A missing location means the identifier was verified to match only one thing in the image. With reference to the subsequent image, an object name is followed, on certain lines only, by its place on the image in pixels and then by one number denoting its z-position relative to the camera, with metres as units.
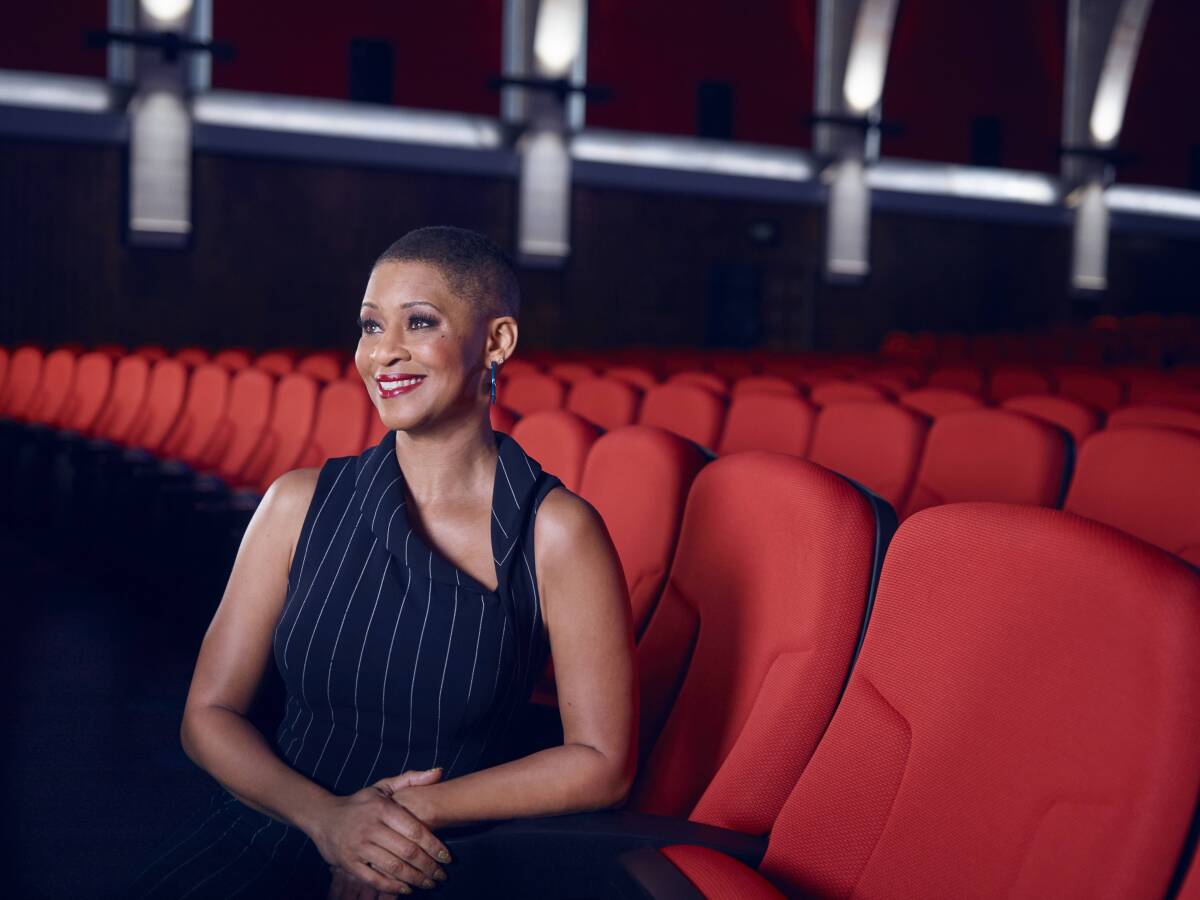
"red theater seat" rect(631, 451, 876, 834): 1.60
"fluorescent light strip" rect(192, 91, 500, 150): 14.44
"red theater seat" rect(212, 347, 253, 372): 7.90
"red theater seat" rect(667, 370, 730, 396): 5.00
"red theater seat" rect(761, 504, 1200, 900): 1.07
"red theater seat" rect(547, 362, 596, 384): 6.08
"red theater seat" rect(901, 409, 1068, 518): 2.62
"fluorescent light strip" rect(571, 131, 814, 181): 16.75
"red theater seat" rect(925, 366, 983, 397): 6.25
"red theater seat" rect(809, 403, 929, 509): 3.13
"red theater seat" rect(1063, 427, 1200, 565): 2.11
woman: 1.60
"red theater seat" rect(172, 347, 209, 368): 7.84
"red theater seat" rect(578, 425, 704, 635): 2.13
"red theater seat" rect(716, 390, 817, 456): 3.65
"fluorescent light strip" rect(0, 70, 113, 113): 13.56
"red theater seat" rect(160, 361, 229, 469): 6.14
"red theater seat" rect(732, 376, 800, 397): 5.00
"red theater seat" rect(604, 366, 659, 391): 5.24
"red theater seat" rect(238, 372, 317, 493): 5.10
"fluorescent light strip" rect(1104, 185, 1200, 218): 20.72
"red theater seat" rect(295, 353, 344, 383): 6.50
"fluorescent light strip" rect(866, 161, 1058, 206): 18.86
